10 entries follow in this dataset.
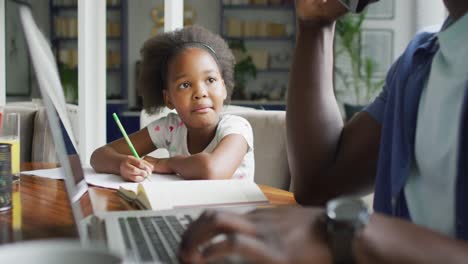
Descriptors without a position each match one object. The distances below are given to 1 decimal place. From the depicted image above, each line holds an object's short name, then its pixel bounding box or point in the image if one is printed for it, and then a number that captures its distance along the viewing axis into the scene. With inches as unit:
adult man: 18.0
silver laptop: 21.9
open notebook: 35.4
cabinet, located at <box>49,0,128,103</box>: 262.2
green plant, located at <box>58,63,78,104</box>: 206.8
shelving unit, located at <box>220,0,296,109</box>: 260.4
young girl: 50.5
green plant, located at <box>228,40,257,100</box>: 255.9
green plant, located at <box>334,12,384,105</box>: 219.8
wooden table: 29.1
